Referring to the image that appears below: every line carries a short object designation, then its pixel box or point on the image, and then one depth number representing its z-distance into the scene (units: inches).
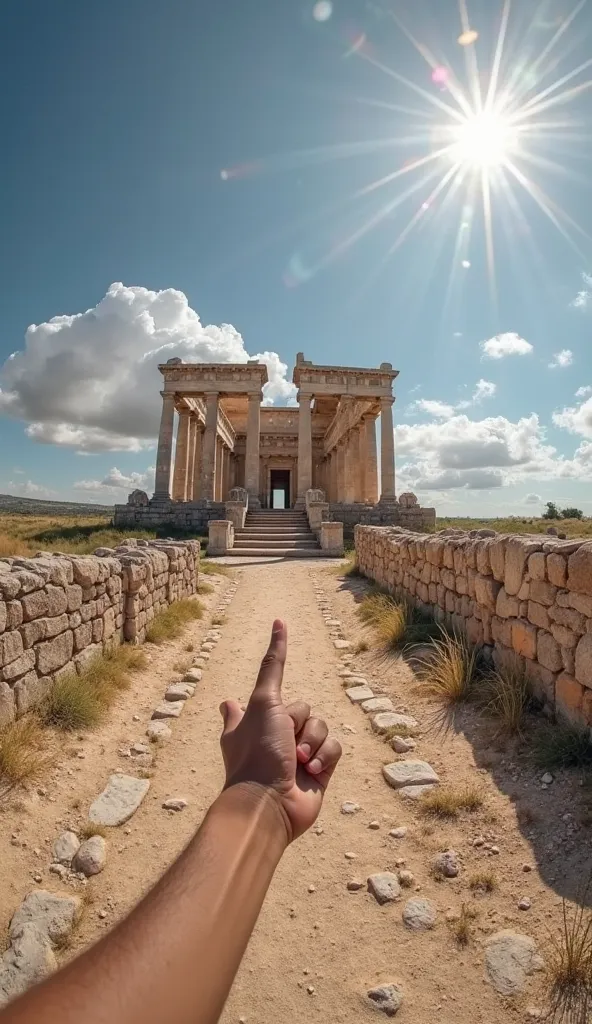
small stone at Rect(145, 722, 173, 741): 157.2
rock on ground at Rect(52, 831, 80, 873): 101.2
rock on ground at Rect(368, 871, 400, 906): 92.2
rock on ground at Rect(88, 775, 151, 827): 115.3
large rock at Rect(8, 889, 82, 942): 83.1
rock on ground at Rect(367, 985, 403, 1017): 72.4
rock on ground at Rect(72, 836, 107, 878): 99.1
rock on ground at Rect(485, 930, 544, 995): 74.3
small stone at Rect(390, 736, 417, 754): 146.0
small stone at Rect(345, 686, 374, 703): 186.9
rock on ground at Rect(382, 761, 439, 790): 128.6
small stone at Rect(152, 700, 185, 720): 172.9
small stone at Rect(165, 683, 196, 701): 188.7
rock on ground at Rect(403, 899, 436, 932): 85.7
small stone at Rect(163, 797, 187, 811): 120.6
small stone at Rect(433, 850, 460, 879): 96.3
